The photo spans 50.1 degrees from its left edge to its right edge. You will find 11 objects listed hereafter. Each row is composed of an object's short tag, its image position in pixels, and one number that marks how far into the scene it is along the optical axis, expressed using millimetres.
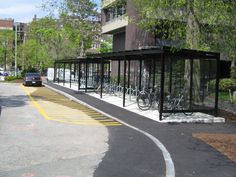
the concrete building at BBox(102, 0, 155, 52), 21195
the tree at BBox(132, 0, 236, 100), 8518
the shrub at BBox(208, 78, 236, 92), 16593
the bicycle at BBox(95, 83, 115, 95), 16890
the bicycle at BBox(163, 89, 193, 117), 10033
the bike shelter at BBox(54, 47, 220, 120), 9657
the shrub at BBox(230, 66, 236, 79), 17478
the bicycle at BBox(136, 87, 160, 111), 11490
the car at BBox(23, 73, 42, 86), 23795
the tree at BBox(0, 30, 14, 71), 47776
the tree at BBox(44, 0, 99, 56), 31054
